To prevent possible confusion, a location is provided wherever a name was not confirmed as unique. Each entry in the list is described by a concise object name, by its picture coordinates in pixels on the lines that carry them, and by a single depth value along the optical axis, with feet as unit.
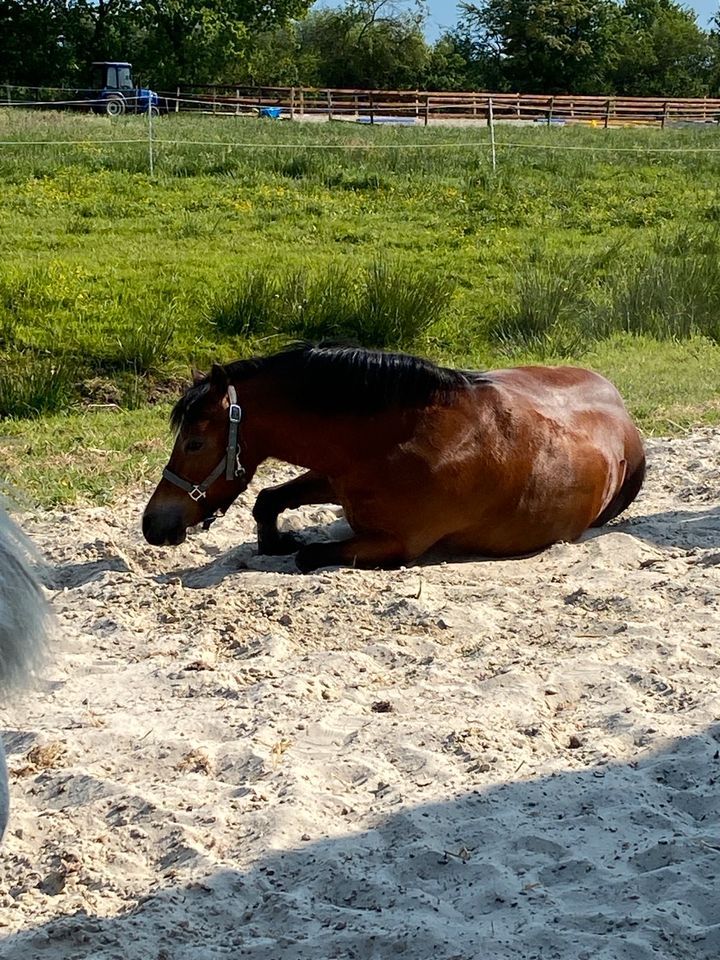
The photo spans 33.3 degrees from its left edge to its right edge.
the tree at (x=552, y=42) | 223.92
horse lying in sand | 17.75
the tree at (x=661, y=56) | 248.52
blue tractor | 135.95
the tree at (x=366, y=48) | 224.74
